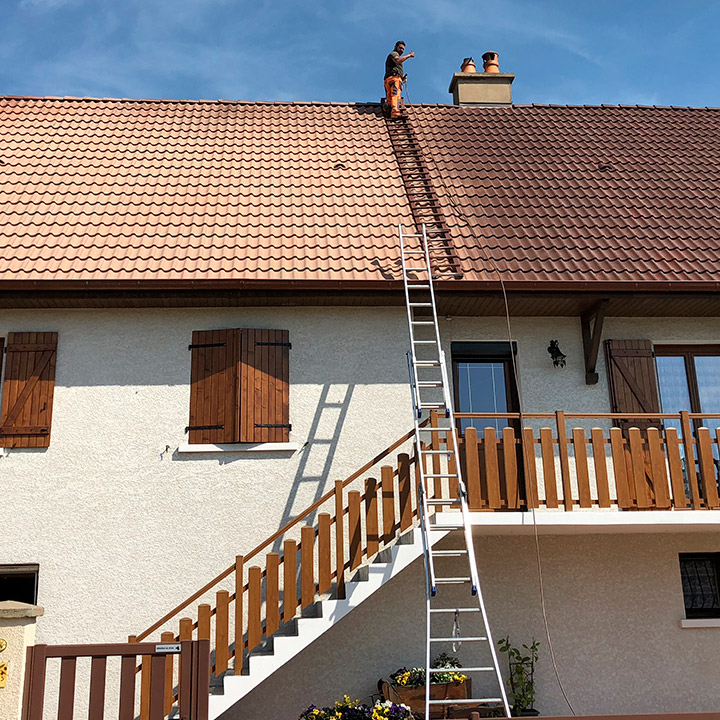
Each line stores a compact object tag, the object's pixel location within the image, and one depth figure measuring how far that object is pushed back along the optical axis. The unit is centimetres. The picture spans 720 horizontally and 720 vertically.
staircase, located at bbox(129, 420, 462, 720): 838
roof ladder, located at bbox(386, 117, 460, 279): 1116
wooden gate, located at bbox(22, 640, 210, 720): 681
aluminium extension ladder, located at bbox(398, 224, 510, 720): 820
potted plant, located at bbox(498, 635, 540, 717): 954
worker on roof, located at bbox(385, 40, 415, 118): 1543
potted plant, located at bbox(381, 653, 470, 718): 895
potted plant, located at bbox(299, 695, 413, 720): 826
